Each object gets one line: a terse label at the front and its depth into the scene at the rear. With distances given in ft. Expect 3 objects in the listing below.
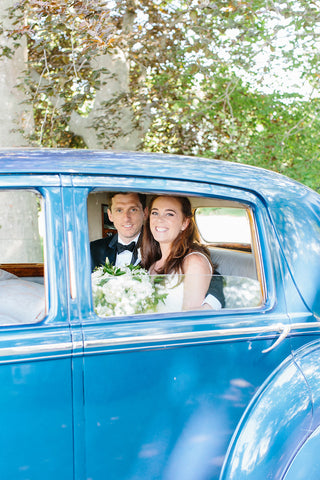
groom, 10.09
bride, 7.53
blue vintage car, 5.99
